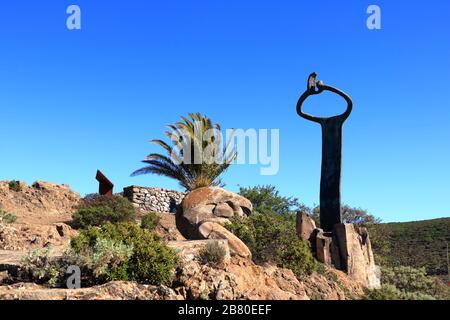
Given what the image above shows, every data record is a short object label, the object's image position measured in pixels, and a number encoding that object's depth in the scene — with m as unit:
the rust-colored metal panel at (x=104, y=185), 30.23
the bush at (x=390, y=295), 12.53
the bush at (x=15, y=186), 28.14
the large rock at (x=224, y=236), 11.35
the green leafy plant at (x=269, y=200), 33.06
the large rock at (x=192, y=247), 10.21
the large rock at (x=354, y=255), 14.02
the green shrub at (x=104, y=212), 23.36
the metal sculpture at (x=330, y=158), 15.73
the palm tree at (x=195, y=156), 24.59
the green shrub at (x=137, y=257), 8.89
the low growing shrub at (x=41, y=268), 8.94
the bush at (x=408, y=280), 15.50
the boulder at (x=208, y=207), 17.00
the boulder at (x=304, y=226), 14.62
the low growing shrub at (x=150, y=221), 22.48
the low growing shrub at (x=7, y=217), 19.06
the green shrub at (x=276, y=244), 12.10
